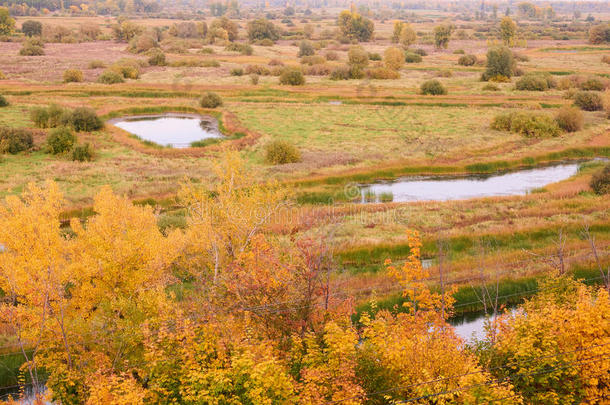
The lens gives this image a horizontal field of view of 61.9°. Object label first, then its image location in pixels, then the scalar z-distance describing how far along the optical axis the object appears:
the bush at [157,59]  118.94
